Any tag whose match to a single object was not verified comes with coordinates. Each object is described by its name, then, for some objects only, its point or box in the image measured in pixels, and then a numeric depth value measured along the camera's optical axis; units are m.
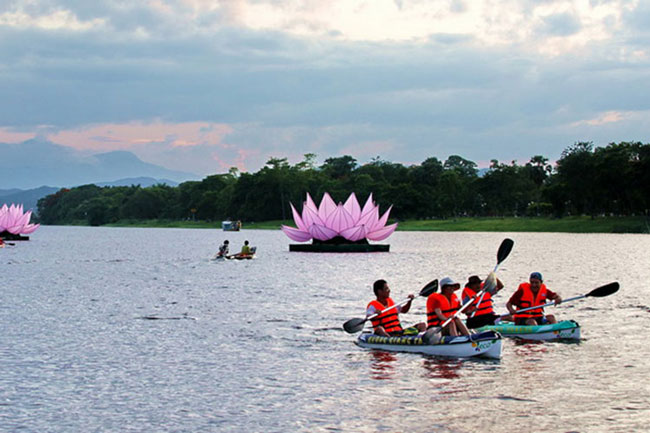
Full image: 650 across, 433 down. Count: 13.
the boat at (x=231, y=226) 134.12
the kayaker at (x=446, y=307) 16.36
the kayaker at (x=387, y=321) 17.12
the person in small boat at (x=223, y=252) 51.85
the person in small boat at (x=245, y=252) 50.94
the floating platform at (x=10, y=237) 80.88
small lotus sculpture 77.81
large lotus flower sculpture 52.44
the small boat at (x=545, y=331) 18.30
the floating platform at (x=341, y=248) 54.93
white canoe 15.88
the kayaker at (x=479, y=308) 18.22
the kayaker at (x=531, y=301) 18.14
